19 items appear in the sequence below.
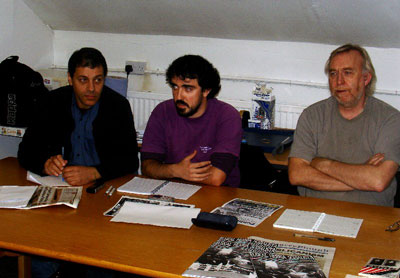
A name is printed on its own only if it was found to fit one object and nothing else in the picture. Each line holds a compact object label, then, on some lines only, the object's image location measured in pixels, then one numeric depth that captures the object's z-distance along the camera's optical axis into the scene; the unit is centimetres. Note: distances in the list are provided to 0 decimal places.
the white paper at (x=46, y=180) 233
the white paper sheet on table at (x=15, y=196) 203
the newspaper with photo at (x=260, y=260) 144
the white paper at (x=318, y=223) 181
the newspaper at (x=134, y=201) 199
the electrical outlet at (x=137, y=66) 423
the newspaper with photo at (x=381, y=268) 145
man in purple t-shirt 259
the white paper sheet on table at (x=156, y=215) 186
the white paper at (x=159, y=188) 220
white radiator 378
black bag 368
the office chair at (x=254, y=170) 266
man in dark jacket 269
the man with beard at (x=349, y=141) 235
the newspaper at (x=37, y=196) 202
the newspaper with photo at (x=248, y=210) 191
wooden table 155
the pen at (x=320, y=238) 173
